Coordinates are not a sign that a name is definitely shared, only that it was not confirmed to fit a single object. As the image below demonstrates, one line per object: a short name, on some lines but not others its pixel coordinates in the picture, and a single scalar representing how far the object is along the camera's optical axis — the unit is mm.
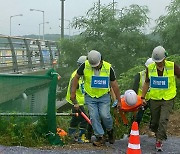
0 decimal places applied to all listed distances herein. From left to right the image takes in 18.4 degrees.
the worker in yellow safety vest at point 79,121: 10797
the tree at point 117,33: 24604
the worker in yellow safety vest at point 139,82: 10755
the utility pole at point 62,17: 33363
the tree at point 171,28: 24267
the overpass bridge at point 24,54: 23067
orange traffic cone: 8148
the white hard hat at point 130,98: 9503
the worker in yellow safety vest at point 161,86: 9076
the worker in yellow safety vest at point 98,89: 9182
